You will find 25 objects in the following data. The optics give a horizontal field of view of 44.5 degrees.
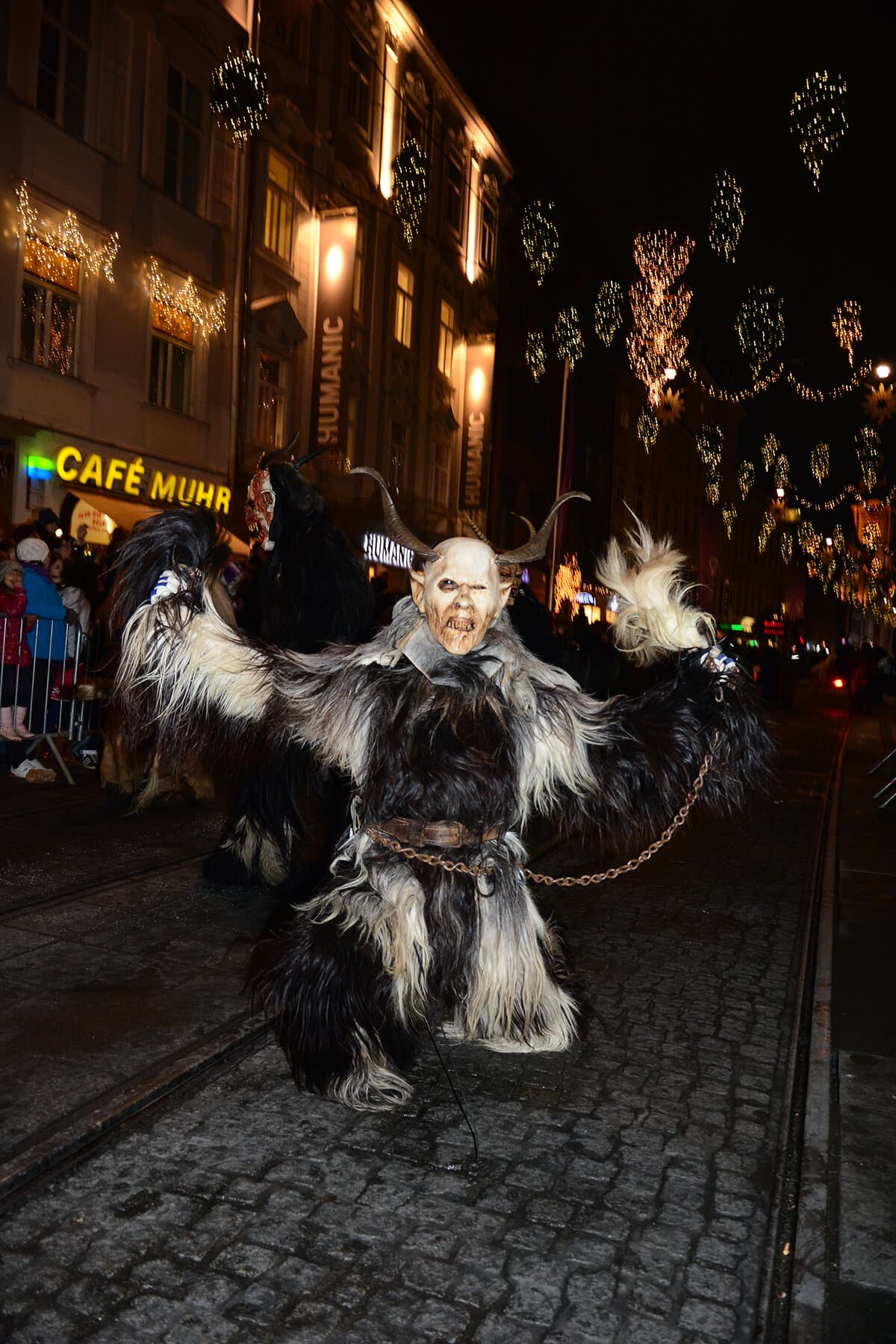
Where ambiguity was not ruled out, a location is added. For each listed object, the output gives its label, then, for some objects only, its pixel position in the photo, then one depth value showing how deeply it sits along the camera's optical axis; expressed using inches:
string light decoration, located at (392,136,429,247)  693.3
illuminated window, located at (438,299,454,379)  1096.2
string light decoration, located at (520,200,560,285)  841.5
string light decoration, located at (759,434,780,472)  1115.4
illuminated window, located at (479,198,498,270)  1180.5
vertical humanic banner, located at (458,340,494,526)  1151.6
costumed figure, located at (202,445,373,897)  231.8
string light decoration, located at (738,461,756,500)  1306.3
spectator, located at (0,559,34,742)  366.3
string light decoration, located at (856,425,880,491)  830.1
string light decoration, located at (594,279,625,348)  895.7
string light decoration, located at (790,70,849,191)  373.7
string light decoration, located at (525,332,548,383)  1270.9
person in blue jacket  377.7
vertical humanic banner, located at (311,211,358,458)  818.8
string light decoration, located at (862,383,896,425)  500.1
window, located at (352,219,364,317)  897.5
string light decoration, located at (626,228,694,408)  903.7
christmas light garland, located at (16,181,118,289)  549.6
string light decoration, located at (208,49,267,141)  561.9
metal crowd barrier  370.9
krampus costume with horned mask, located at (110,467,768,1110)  135.9
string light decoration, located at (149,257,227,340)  649.0
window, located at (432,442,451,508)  1103.0
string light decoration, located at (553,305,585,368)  1151.6
